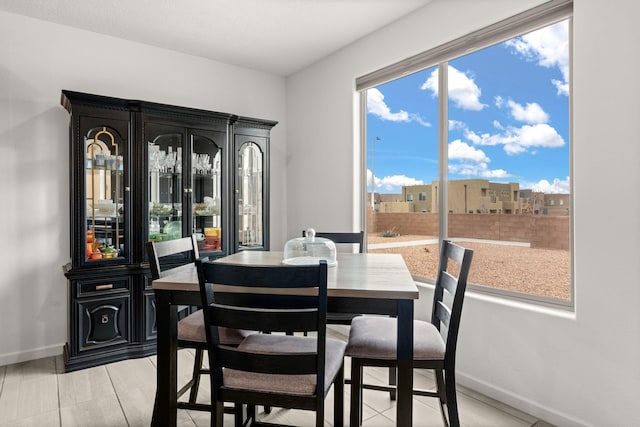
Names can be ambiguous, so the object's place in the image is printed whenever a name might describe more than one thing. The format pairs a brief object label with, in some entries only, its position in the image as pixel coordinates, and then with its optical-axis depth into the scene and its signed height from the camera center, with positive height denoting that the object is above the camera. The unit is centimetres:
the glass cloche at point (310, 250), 210 -23
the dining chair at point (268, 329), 129 -44
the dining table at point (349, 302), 150 -38
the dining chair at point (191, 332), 187 -62
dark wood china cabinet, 285 +6
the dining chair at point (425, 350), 165 -62
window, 223 +39
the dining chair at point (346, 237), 275 -20
